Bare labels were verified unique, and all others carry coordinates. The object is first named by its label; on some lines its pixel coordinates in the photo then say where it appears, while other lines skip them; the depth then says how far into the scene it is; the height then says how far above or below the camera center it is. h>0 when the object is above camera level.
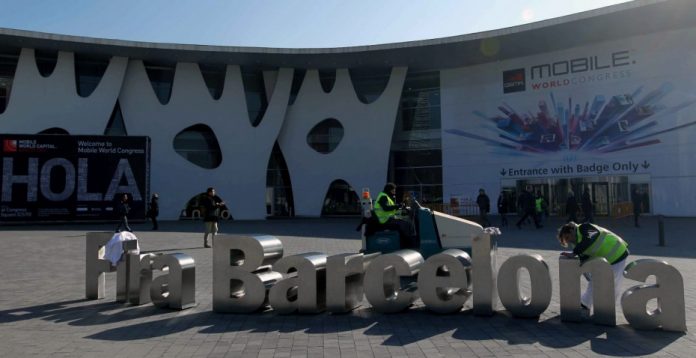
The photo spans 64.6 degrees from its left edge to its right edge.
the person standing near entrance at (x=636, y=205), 21.34 -0.17
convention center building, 27.64 +5.36
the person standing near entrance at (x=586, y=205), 20.14 -0.14
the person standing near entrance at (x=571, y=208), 21.31 -0.25
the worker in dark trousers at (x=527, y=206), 21.22 -0.15
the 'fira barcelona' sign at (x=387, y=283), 6.10 -0.99
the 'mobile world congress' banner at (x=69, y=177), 25.14 +1.48
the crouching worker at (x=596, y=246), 6.55 -0.53
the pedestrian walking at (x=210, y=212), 15.49 -0.15
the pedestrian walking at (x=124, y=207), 17.65 +0.03
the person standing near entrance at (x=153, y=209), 22.00 -0.06
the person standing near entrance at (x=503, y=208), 22.98 -0.23
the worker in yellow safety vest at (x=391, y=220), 8.96 -0.26
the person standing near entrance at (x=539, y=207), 21.92 -0.21
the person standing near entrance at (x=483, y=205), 21.48 -0.09
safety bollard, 14.34 -0.94
